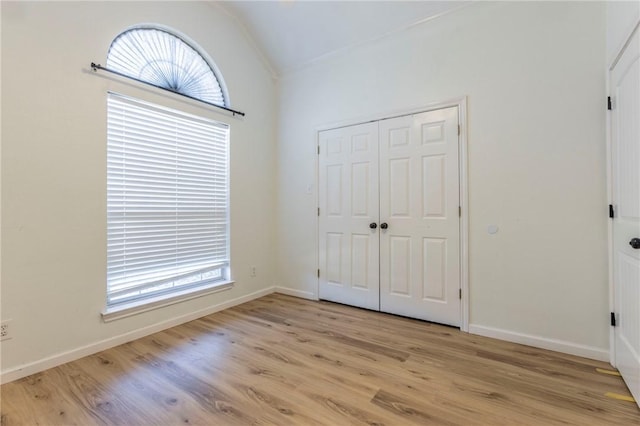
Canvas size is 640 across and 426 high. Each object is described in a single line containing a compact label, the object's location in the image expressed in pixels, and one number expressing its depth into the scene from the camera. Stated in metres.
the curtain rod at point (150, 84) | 2.28
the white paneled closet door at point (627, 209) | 1.64
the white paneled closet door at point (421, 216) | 2.72
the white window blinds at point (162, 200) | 2.49
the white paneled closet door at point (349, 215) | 3.20
